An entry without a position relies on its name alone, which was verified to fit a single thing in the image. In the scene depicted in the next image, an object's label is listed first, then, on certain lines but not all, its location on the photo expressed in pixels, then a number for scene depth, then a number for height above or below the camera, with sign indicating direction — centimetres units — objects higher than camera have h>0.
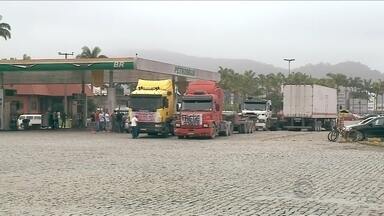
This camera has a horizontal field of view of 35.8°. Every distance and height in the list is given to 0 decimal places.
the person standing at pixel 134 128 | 3422 -66
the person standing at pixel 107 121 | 4193 -36
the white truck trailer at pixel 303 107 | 4594 +89
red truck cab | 3350 +12
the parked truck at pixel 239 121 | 4009 -25
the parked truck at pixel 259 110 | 4800 +62
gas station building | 4116 +335
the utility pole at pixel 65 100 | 6356 +172
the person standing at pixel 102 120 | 4224 -26
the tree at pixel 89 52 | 8431 +922
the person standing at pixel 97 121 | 4242 -37
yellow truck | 3475 +45
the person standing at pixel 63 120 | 5477 -37
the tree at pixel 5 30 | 6788 +976
